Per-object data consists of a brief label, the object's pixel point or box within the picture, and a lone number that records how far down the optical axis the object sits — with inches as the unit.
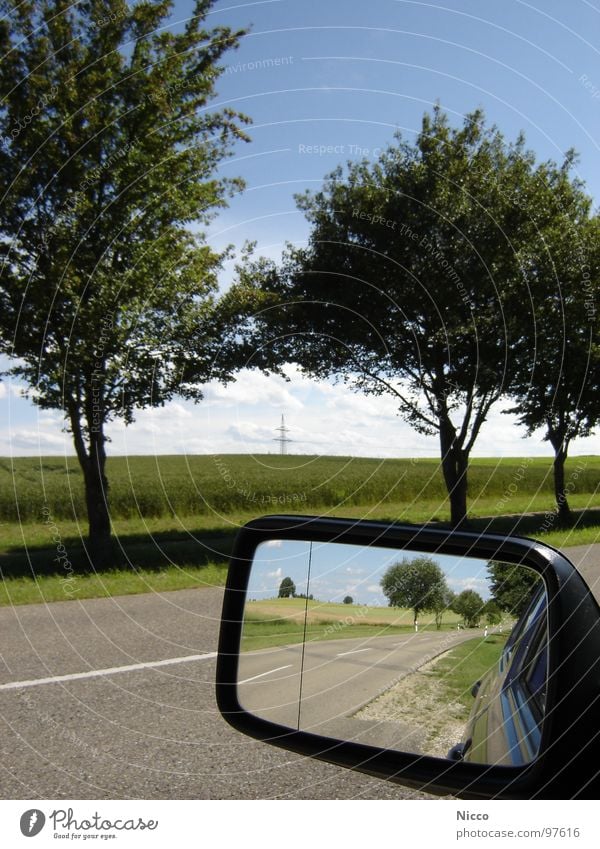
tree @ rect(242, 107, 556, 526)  789.9
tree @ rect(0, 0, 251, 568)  535.5
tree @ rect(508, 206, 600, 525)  836.6
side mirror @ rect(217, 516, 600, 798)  53.5
